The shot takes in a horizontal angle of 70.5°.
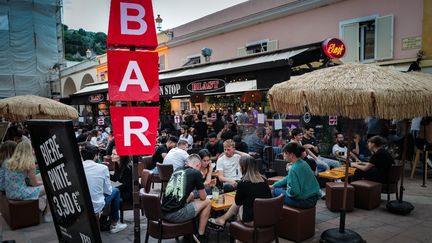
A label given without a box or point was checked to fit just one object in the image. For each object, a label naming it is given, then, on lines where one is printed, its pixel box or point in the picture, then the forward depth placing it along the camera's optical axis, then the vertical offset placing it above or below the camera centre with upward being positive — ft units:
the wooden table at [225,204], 14.52 -4.75
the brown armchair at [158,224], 13.24 -5.24
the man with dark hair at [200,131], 38.41 -3.12
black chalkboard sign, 7.00 -1.79
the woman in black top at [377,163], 19.54 -3.80
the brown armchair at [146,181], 18.13 -4.48
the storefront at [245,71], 20.66 +2.65
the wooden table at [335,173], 19.69 -4.57
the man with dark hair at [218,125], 38.47 -2.44
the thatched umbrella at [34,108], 27.14 -0.07
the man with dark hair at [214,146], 26.84 -3.56
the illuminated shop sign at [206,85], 24.29 +1.71
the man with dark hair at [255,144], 28.30 -3.55
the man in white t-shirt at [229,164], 19.54 -3.73
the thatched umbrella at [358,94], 12.60 +0.49
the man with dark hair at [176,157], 21.35 -3.61
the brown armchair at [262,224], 12.23 -4.89
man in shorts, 13.73 -4.33
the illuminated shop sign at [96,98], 40.52 +1.21
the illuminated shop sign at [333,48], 22.31 +4.30
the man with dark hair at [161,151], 24.57 -3.63
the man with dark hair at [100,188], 15.19 -4.15
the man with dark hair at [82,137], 35.32 -3.59
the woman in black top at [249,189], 13.17 -3.59
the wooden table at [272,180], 19.81 -4.84
